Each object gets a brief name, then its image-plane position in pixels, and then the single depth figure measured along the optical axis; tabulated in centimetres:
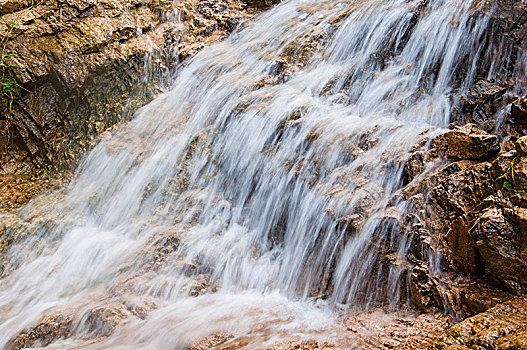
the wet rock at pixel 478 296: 245
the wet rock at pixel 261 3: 728
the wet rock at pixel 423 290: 270
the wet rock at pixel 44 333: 338
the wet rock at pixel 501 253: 243
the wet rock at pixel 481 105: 368
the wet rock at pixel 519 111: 331
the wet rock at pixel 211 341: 277
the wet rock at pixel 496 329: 201
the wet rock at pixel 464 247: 267
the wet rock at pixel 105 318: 325
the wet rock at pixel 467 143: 304
